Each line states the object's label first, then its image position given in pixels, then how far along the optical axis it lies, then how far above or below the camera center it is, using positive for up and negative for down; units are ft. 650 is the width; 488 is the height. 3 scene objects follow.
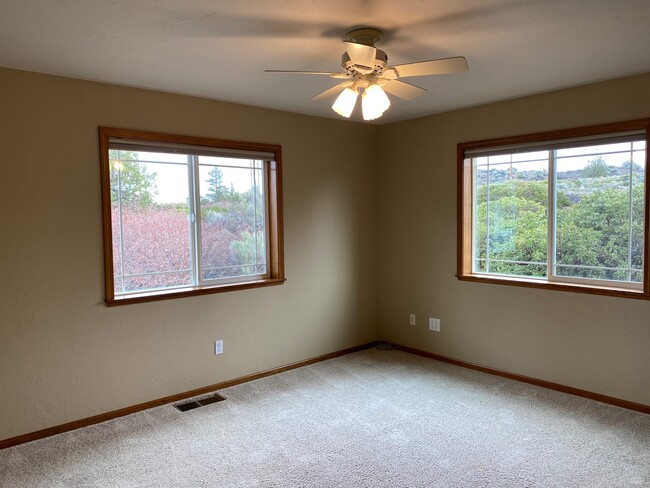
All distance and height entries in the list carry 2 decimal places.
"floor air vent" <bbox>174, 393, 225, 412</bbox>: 11.28 -4.37
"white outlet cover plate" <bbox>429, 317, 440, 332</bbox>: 14.84 -3.21
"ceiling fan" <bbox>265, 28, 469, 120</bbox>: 7.34 +2.60
